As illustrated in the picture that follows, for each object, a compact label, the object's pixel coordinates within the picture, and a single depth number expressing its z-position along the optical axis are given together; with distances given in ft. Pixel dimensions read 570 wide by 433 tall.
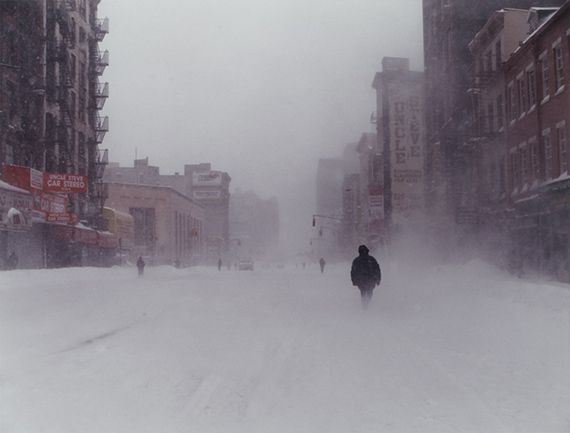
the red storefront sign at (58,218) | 113.48
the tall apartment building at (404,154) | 196.34
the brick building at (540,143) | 77.56
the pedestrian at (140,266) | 125.18
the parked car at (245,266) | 215.51
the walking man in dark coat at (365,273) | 46.93
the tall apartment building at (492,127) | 101.09
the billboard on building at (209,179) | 536.01
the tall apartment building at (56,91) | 104.22
